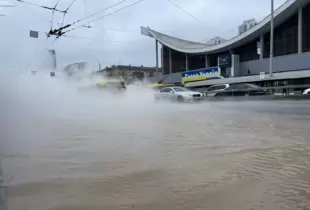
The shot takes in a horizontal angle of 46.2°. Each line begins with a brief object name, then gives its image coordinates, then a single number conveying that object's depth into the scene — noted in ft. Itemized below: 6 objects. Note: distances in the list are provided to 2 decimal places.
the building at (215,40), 188.09
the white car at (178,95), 77.93
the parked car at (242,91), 80.33
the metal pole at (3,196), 11.38
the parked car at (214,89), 88.99
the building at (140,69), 255.78
